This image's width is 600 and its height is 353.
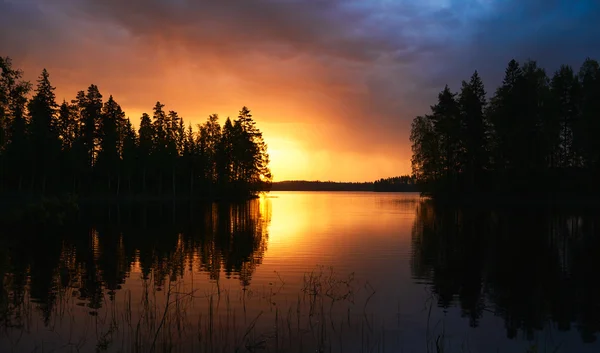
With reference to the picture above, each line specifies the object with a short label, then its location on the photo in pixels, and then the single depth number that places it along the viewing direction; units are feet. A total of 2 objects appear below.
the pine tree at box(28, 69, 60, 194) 220.84
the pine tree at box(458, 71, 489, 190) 235.81
